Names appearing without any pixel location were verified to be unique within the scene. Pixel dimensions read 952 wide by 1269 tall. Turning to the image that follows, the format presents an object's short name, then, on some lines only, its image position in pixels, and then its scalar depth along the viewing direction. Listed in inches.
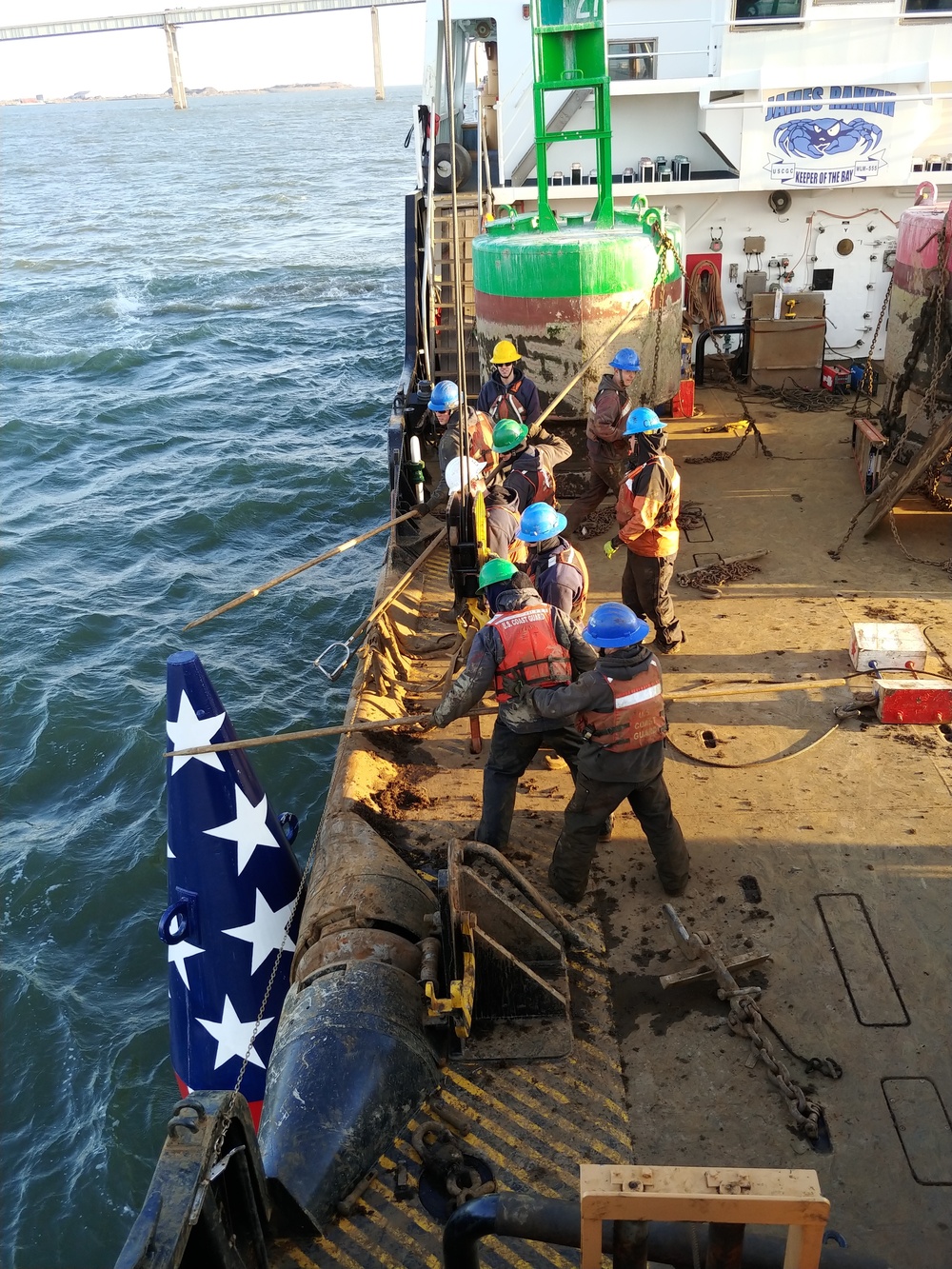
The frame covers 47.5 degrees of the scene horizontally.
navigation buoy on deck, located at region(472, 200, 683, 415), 376.5
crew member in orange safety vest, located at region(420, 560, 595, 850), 204.7
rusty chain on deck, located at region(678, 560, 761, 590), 330.3
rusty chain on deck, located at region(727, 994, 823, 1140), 157.9
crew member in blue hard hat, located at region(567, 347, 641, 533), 332.5
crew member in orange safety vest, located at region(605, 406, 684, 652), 269.0
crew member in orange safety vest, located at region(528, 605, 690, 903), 189.9
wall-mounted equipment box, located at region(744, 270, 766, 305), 511.5
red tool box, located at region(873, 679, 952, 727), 253.1
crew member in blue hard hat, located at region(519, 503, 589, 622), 236.5
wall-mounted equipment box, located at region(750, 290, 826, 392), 486.9
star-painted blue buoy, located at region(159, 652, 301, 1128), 191.2
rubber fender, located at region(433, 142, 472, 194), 495.8
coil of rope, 510.0
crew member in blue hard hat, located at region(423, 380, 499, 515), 313.7
